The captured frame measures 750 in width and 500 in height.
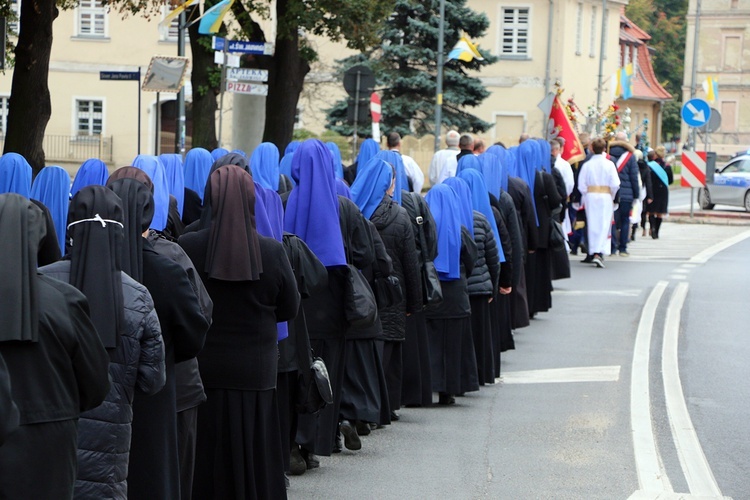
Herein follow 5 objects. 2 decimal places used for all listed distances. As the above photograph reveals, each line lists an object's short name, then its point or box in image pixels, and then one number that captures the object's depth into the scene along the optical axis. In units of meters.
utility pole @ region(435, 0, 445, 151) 39.94
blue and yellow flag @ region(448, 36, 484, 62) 34.03
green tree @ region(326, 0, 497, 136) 44.34
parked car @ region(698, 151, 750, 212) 42.00
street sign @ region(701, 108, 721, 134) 37.47
